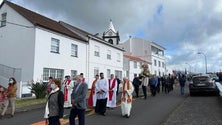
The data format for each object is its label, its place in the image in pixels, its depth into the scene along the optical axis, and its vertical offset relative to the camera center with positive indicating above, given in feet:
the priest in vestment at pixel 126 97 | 22.27 -3.02
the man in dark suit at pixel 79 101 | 15.88 -2.51
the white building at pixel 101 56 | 63.45 +8.39
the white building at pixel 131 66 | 95.47 +6.17
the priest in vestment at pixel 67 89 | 29.44 -2.53
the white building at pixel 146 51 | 132.84 +20.64
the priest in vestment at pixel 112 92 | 26.34 -2.74
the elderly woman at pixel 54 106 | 13.01 -2.45
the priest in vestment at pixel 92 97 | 27.36 -3.75
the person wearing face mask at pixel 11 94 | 24.08 -2.77
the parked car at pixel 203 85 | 40.46 -2.43
